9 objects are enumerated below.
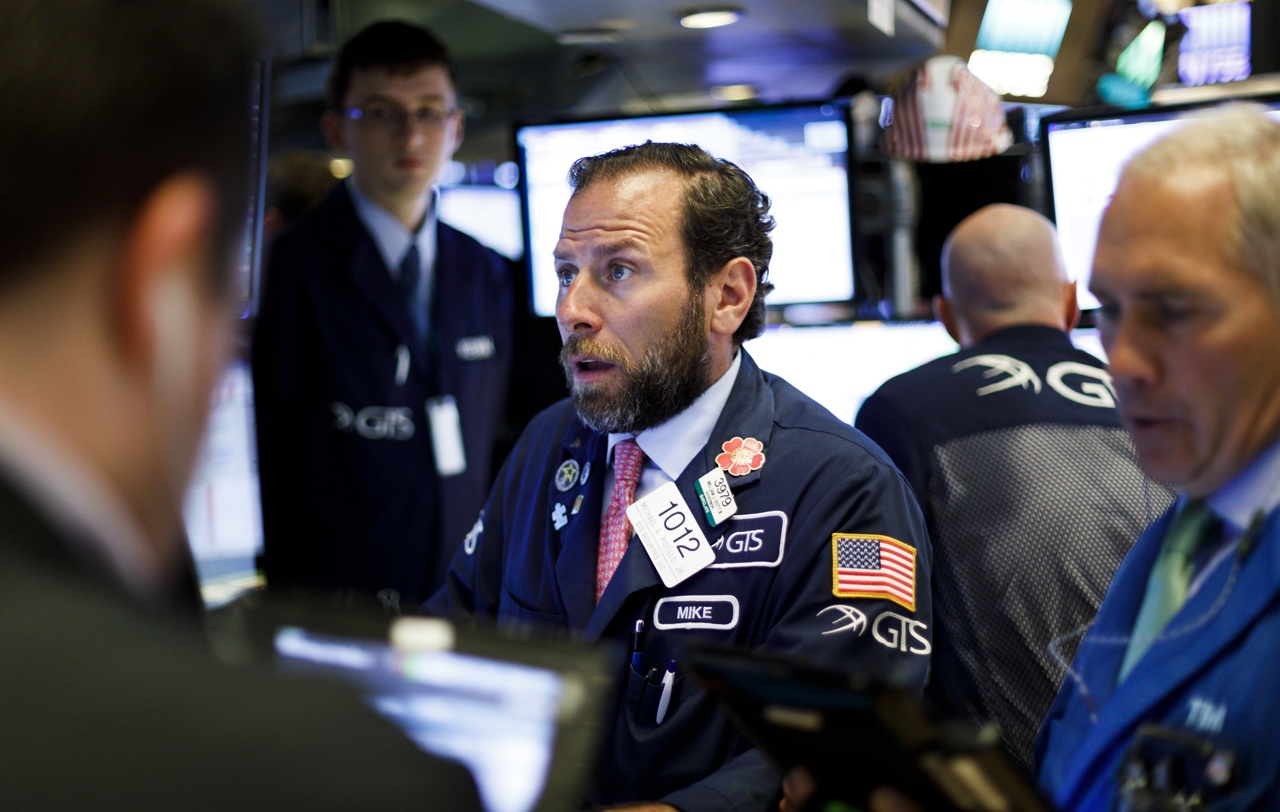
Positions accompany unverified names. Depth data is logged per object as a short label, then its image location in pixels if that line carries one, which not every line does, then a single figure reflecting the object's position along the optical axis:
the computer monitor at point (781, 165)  3.01
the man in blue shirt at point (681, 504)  1.73
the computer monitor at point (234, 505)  2.92
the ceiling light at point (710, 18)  3.28
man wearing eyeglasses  3.05
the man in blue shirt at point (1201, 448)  1.07
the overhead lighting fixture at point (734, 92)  4.60
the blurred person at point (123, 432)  0.56
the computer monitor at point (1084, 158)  2.62
